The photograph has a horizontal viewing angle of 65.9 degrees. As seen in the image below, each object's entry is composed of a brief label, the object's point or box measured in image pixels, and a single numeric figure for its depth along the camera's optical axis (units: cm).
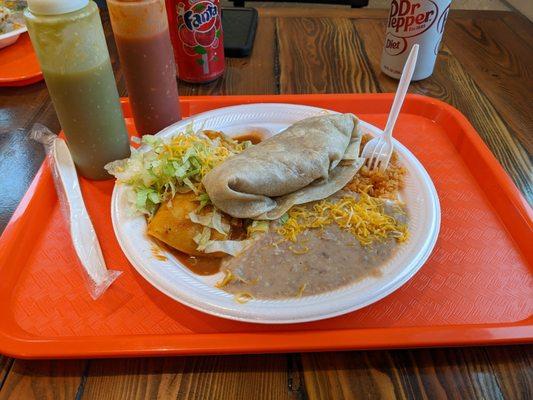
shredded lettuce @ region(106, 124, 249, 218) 34
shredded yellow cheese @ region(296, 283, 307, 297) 28
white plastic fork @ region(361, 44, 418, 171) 38
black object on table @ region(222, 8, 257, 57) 59
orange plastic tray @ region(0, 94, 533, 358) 26
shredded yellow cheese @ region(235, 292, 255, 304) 27
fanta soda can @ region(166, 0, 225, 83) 44
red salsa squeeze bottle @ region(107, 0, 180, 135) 35
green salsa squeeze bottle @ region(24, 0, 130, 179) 30
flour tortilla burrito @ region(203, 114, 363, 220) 32
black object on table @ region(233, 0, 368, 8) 83
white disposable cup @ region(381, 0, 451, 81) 47
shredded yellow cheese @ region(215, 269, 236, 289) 29
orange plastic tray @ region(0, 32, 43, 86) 52
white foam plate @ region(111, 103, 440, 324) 26
